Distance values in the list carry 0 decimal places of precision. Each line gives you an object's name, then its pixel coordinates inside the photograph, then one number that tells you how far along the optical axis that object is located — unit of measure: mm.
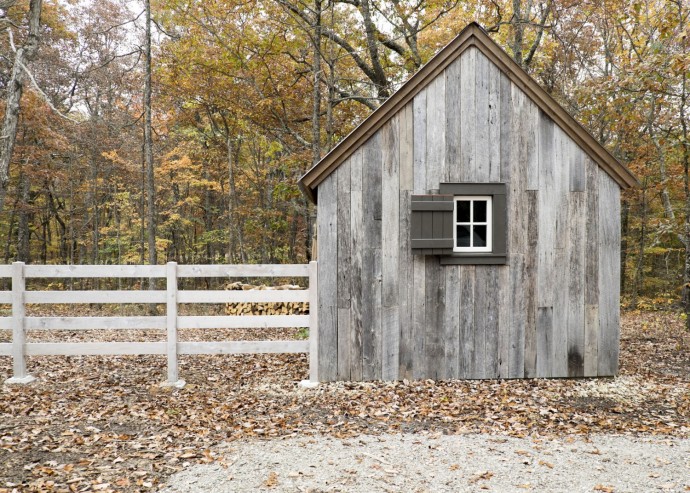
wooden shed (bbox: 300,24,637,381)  6656
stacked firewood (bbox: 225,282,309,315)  11719
